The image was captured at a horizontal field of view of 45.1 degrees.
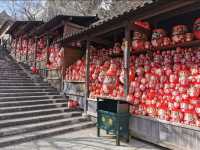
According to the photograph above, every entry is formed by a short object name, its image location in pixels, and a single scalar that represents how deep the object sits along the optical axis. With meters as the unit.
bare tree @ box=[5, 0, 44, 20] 34.59
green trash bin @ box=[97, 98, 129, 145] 6.62
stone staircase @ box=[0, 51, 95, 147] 7.18
